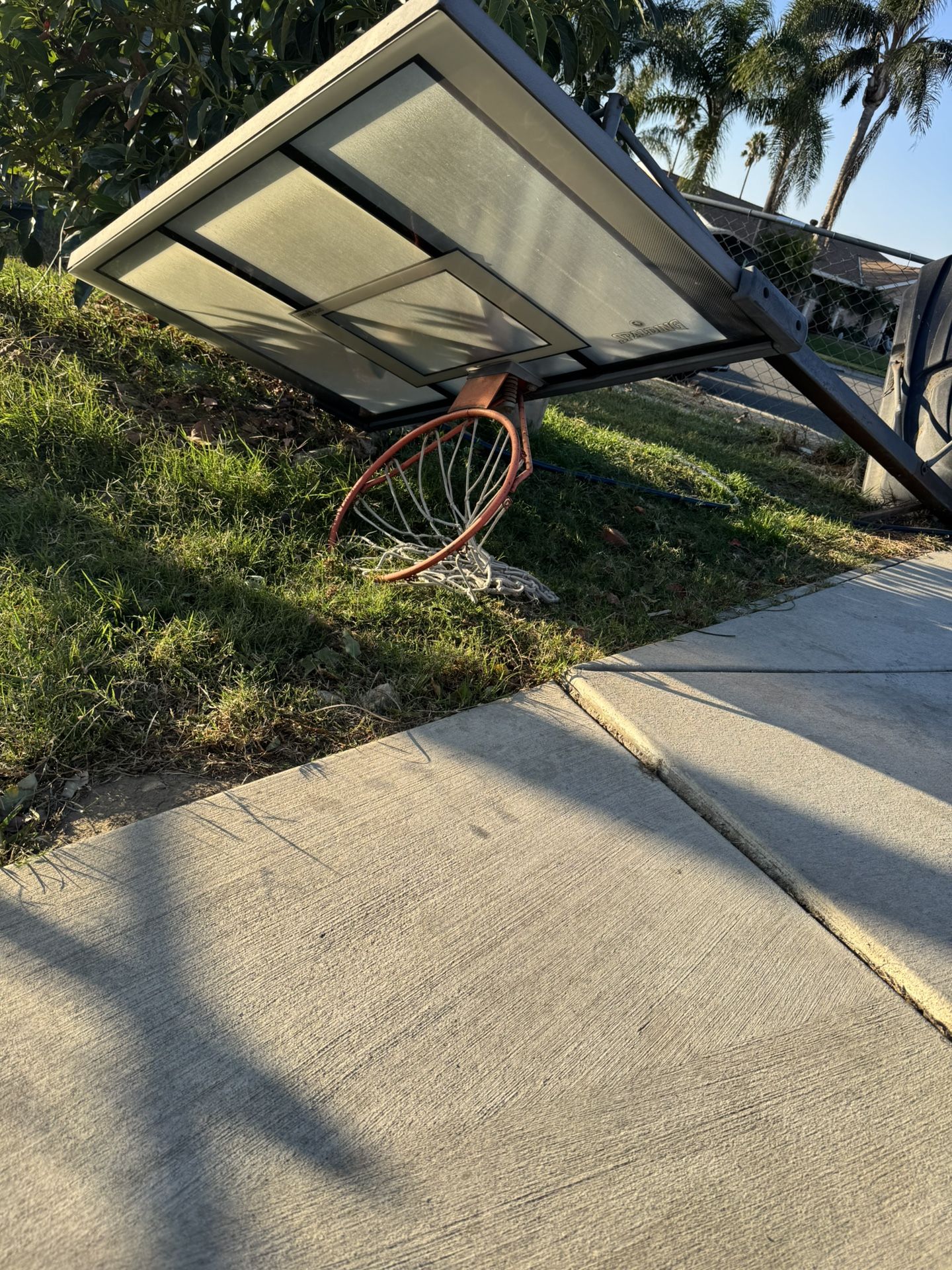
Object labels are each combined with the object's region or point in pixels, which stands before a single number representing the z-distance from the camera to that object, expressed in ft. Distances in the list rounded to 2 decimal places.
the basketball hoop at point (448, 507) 10.75
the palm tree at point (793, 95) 117.70
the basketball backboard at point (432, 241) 7.43
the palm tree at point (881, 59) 120.98
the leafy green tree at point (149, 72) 11.12
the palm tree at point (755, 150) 139.13
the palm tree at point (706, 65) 116.57
